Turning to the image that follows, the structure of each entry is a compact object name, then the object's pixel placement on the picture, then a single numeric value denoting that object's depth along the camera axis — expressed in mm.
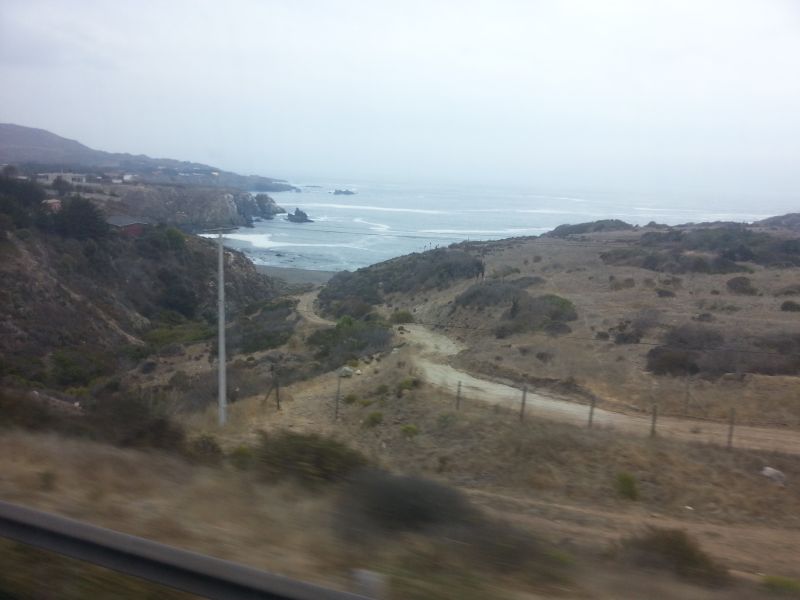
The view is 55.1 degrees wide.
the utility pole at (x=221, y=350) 18250
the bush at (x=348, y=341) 29016
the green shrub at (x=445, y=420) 17739
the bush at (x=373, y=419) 18797
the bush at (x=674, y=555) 5941
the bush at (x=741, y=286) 39034
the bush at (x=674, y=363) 22766
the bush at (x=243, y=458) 8258
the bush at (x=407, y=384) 20825
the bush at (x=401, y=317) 38188
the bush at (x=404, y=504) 6184
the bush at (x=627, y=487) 12914
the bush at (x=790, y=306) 32531
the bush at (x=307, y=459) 7828
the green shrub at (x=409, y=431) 17594
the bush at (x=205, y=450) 8844
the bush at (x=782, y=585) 5395
